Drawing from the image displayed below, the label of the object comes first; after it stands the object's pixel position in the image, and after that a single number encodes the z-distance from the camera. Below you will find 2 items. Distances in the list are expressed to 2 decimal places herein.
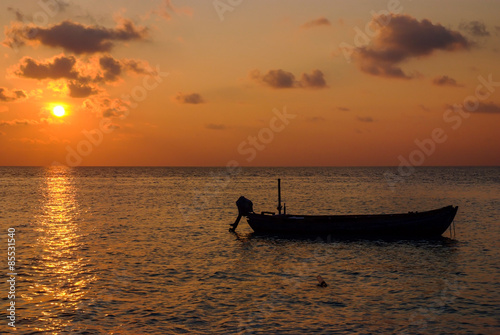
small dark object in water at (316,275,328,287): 21.08
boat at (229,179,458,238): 34.91
